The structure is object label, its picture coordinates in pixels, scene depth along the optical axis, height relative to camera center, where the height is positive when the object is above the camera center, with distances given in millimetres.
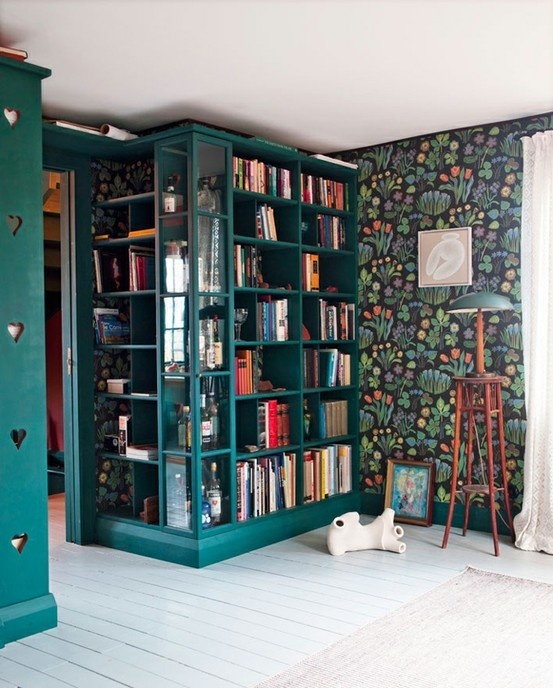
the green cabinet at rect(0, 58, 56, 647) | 3428 -171
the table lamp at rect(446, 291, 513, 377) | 4566 +125
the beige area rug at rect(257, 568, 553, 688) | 2973 -1370
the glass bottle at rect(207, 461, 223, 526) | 4586 -1006
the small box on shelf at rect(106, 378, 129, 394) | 4965 -370
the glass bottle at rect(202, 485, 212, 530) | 4520 -1093
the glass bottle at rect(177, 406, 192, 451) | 4527 -601
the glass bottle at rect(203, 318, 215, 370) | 4555 -92
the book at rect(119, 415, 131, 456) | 4941 -673
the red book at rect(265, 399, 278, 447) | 5004 -628
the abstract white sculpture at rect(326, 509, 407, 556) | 4691 -1288
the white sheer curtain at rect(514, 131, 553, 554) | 4730 -251
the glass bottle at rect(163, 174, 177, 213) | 4566 +778
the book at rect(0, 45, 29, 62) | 3406 +1240
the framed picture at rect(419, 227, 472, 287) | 5160 +482
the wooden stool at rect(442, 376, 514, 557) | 4613 -685
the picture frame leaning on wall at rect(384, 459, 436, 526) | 5293 -1147
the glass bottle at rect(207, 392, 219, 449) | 4582 -533
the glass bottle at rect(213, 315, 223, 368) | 4598 -106
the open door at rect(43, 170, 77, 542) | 4953 -91
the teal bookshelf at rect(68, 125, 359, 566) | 4543 -99
